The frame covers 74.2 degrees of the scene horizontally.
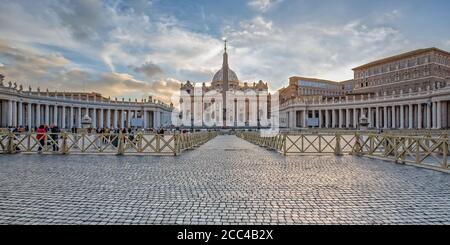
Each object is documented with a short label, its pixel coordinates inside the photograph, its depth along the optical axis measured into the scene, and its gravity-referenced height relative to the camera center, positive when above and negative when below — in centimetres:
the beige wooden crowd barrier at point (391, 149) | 1049 -115
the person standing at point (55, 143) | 1583 -104
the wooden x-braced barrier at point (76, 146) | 1539 -117
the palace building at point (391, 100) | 5781 +585
